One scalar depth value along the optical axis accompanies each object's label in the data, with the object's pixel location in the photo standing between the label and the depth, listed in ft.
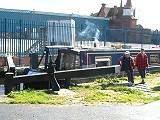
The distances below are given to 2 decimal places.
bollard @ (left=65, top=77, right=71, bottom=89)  49.50
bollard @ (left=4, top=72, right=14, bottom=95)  41.86
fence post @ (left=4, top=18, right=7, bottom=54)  69.05
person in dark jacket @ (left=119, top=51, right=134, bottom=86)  57.11
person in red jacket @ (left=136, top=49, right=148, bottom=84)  59.57
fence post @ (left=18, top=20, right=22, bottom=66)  71.11
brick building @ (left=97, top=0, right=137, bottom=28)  201.93
